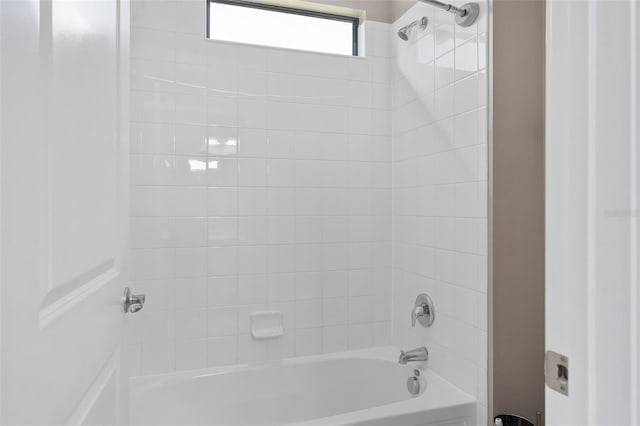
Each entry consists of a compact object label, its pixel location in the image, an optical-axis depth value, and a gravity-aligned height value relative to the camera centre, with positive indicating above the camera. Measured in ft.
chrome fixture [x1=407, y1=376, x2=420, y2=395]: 6.43 -2.70
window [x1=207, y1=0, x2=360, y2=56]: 7.15 +3.14
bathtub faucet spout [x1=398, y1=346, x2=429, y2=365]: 6.51 -2.26
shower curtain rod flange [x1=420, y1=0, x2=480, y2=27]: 5.45 +2.54
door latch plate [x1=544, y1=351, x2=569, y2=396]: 1.59 -0.63
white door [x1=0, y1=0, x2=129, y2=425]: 1.49 +0.00
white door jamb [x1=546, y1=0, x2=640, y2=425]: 1.41 +0.01
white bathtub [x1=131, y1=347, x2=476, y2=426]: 6.14 -2.87
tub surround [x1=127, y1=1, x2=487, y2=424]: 6.15 +0.21
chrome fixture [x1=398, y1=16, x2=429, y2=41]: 6.43 +2.85
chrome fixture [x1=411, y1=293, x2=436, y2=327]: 6.45 -1.58
